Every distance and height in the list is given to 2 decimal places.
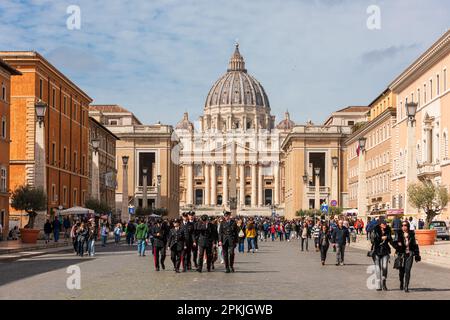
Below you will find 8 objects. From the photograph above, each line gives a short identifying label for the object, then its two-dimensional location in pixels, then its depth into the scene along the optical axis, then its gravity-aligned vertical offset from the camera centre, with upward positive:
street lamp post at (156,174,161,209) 122.22 +3.01
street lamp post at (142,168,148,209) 103.97 +2.58
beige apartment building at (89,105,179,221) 140.50 +10.30
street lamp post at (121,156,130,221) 78.88 +1.50
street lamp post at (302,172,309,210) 118.81 +1.95
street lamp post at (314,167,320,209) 95.56 +2.24
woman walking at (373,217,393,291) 19.61 -0.78
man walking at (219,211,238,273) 25.31 -0.59
